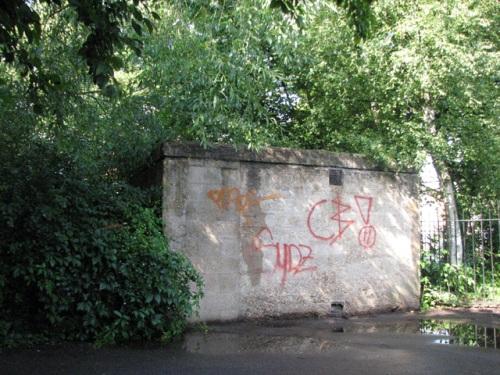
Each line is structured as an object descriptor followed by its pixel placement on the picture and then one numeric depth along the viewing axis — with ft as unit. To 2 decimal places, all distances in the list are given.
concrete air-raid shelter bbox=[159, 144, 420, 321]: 25.30
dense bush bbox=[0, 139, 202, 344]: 20.25
